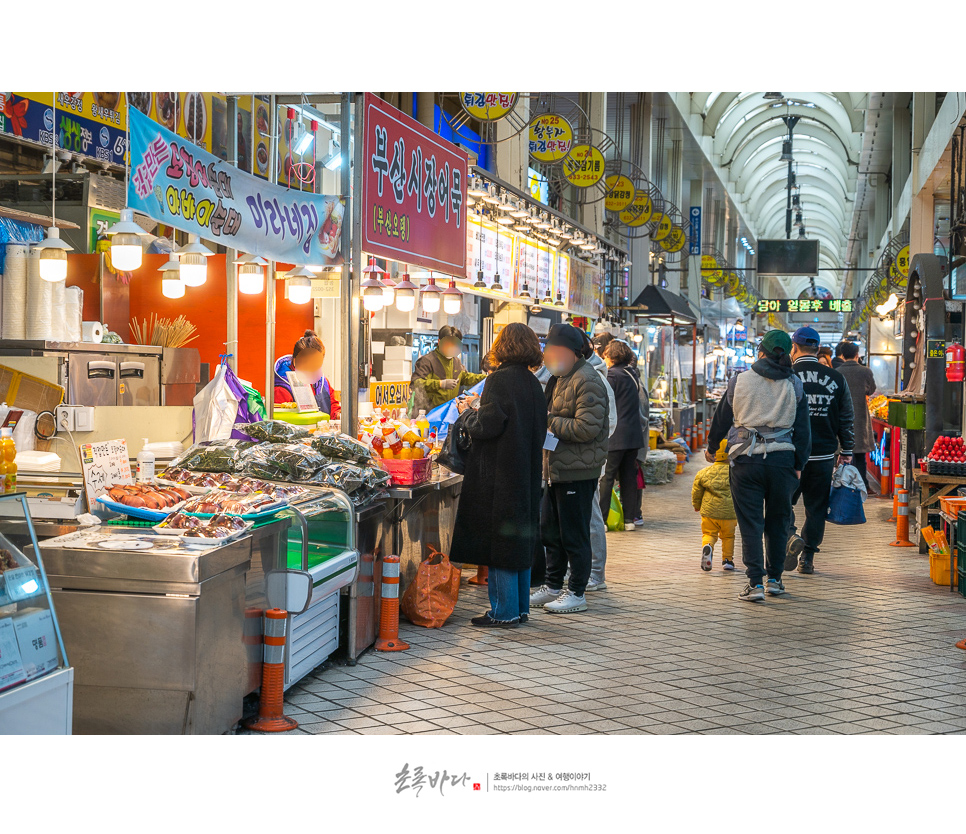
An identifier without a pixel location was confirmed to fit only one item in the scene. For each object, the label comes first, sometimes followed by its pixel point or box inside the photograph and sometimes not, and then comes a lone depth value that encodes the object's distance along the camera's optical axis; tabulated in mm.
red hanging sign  6203
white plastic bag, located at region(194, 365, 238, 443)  5746
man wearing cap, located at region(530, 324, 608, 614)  6059
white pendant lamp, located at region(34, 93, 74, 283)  4855
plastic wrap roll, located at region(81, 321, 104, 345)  5930
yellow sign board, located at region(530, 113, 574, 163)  13078
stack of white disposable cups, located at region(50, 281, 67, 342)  5520
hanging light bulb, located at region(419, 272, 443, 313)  8906
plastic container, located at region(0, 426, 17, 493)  3459
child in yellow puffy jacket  7504
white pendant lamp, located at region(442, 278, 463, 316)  8828
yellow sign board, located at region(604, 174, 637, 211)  16672
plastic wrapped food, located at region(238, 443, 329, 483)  4969
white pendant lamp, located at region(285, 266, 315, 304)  7166
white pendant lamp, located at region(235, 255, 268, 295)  6789
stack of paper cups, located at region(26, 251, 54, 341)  5383
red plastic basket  5574
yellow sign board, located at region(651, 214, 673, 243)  20000
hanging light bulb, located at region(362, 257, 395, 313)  7816
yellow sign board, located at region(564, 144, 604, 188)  13453
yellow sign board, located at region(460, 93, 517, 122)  9648
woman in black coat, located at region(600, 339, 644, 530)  9273
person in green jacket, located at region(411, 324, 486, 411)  8883
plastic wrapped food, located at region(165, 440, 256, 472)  4914
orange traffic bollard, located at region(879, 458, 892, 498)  12820
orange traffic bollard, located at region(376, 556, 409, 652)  5250
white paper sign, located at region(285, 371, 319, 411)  6827
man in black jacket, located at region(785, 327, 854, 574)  7586
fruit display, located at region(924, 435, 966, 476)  7816
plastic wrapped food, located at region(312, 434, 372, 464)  5281
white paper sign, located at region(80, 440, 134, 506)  4188
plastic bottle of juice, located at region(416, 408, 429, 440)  6367
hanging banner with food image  4262
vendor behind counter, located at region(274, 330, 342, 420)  6824
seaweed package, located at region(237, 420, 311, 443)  5339
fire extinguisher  8664
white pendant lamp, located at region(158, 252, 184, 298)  5449
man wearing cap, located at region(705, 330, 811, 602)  6441
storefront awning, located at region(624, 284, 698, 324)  16578
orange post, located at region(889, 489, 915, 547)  9016
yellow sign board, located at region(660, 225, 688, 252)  20795
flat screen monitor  27953
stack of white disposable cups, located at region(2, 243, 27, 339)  5332
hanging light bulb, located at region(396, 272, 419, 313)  8172
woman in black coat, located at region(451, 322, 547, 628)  5551
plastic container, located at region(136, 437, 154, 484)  4672
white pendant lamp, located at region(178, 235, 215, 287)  5023
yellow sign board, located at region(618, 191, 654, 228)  17469
